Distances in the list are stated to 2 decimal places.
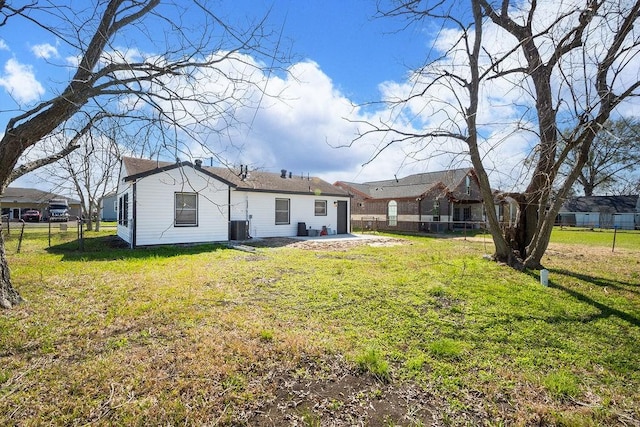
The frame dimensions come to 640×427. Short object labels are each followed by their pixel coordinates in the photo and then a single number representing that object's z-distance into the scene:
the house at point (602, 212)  32.97
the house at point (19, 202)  34.20
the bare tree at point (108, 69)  3.41
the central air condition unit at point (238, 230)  13.95
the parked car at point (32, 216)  32.94
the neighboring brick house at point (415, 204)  22.09
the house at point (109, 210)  40.53
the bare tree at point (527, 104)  4.06
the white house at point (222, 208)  11.55
